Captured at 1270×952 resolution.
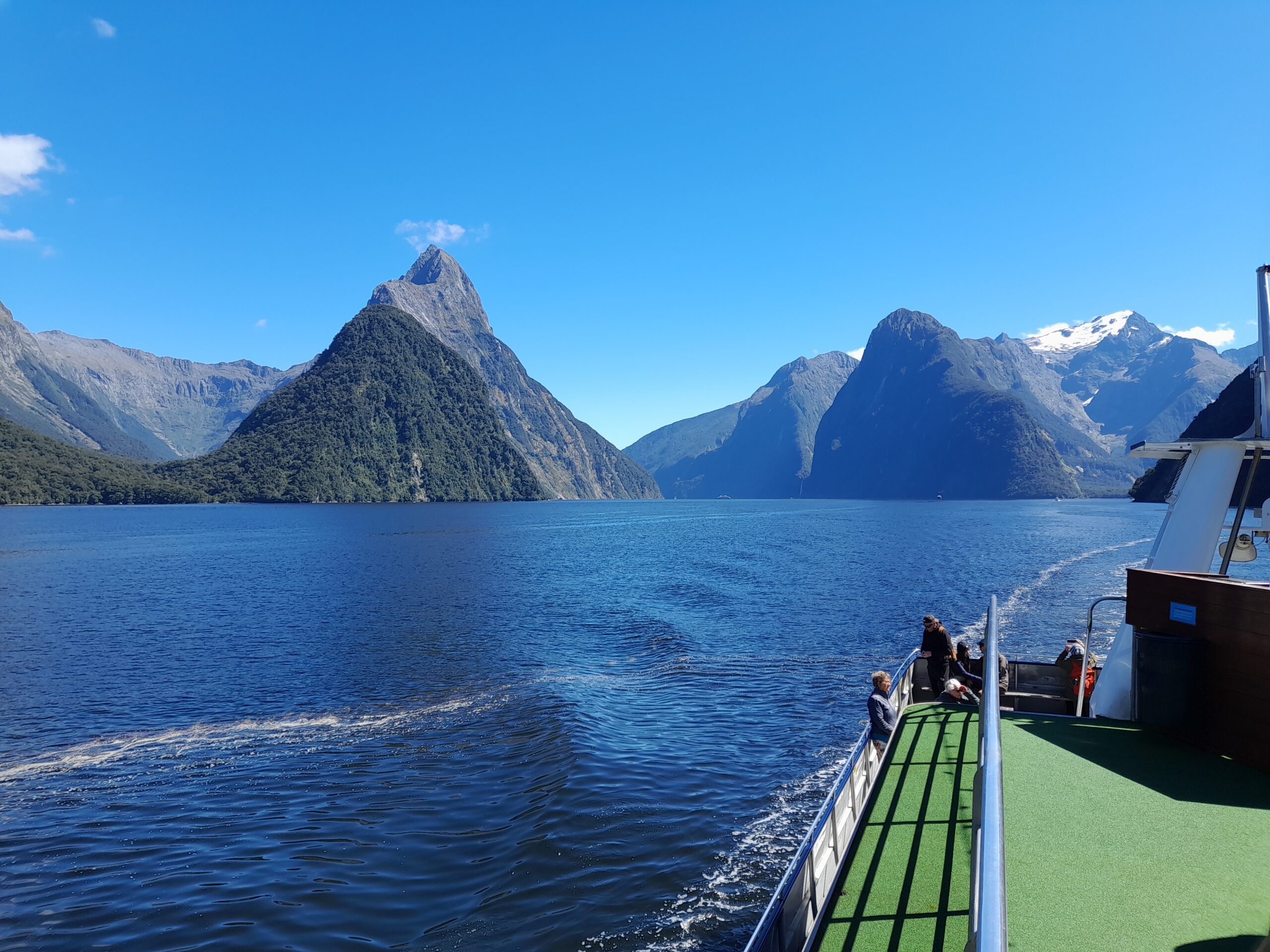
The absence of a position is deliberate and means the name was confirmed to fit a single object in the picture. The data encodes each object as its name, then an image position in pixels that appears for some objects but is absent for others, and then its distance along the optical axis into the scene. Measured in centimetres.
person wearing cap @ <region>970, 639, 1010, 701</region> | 1390
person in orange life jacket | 1534
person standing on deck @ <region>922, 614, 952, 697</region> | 1462
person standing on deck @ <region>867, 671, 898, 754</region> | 1085
